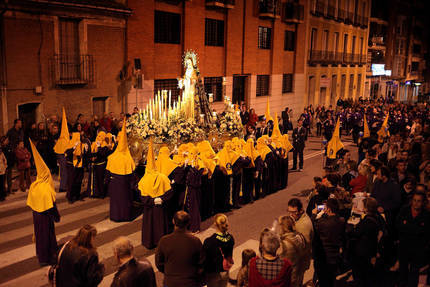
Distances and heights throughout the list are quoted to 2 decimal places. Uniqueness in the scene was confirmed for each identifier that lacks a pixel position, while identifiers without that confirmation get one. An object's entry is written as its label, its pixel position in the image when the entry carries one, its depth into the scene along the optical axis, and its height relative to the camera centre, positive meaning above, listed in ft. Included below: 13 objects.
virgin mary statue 43.60 -2.02
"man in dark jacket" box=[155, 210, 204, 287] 16.28 -7.02
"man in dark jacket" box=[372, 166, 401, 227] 25.57 -6.98
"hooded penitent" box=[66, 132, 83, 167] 35.06 -6.42
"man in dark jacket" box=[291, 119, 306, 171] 50.21 -7.65
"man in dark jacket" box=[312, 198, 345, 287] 20.10 -7.71
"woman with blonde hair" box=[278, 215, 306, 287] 17.58 -6.85
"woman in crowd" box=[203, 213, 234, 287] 17.26 -7.15
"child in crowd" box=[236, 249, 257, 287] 15.97 -7.34
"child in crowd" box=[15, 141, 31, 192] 37.19 -8.26
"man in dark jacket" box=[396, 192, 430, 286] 21.90 -8.01
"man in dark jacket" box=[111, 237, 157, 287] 14.34 -6.72
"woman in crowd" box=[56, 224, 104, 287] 15.66 -7.05
